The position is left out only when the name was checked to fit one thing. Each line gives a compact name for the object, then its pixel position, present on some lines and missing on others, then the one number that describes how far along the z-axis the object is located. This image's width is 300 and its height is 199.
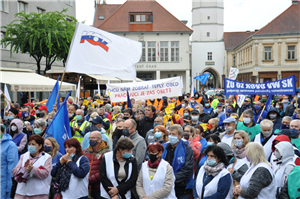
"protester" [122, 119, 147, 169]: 5.36
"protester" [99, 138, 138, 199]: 4.45
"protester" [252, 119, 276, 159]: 5.92
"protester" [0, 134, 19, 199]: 5.29
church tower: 55.31
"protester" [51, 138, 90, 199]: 4.48
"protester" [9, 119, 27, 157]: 6.17
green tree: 22.59
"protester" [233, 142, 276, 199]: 3.94
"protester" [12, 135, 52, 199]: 4.47
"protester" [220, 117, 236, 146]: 6.46
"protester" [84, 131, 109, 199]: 4.85
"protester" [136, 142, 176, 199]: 4.40
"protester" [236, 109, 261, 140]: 7.25
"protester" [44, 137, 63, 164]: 4.96
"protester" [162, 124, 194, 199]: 5.03
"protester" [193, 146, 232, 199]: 4.15
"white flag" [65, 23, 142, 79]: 7.35
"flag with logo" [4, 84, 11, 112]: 10.45
